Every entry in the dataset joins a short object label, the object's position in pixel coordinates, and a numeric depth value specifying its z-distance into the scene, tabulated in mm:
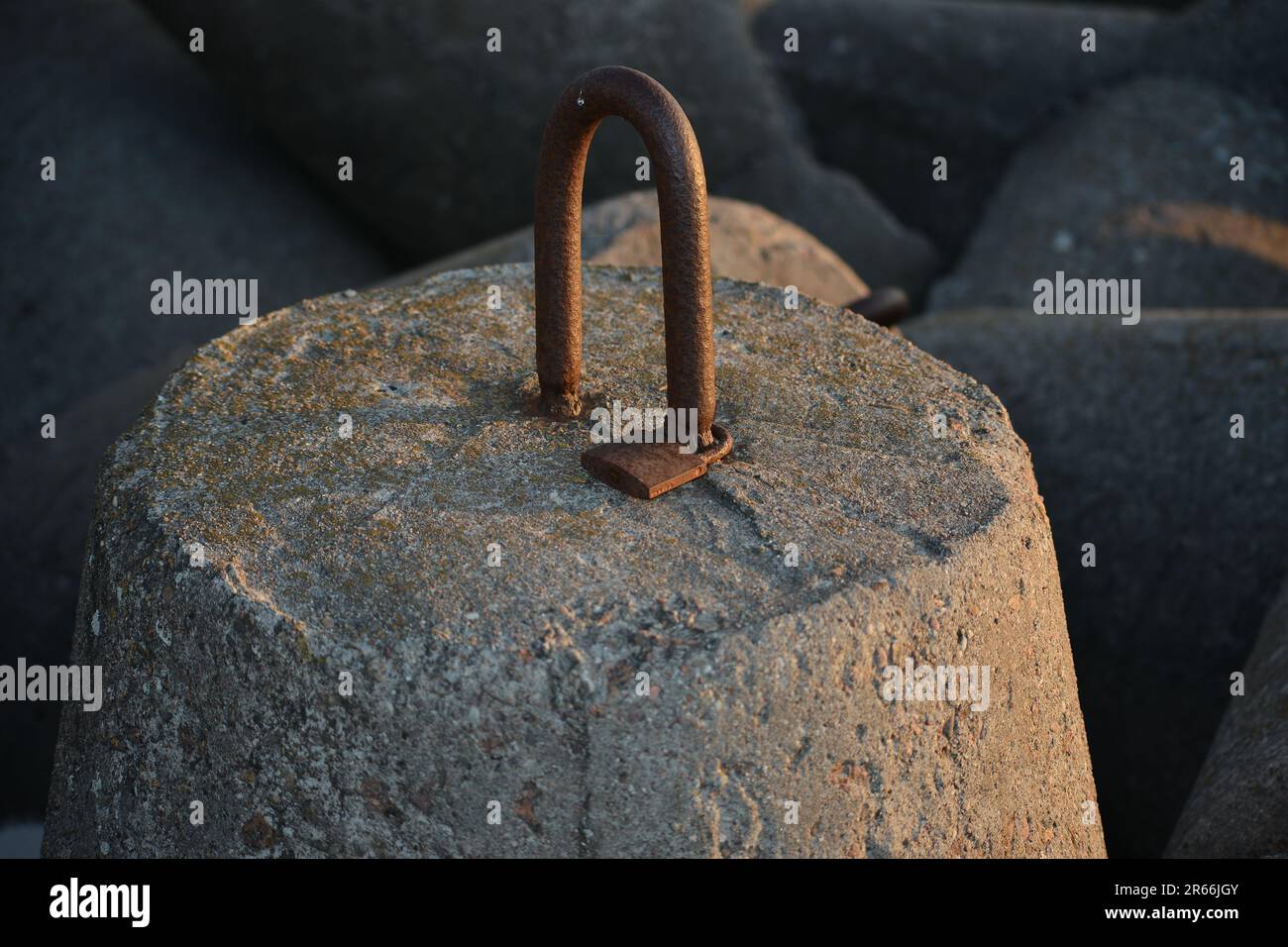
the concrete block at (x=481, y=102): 4031
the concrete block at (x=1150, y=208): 3910
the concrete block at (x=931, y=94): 4465
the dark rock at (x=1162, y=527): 2609
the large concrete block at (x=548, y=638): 1401
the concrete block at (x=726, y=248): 2955
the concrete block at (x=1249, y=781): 1921
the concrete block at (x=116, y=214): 3953
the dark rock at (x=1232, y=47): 4305
